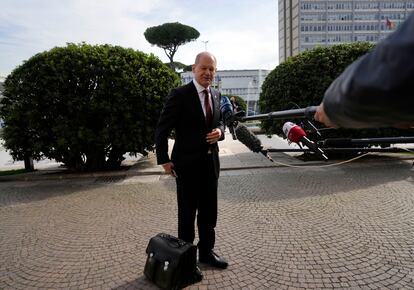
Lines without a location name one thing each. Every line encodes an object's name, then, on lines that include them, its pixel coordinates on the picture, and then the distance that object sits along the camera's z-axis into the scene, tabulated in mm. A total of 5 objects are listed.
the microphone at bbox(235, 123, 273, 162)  2367
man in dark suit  3314
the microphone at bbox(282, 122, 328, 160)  2166
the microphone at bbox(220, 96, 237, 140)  2763
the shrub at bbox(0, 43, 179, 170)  8602
